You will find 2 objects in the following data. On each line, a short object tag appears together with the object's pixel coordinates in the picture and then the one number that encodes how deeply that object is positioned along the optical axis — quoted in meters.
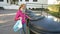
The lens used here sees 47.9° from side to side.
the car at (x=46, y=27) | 1.00
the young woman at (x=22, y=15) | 2.41
